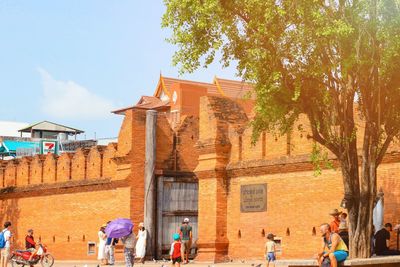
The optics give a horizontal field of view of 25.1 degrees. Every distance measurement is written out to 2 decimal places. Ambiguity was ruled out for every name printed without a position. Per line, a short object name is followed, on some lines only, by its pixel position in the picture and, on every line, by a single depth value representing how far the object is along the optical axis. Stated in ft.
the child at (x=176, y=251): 77.00
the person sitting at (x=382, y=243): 67.31
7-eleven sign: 196.82
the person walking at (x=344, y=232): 66.18
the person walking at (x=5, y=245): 84.99
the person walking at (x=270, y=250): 73.41
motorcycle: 94.99
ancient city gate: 101.04
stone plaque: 84.50
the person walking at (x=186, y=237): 90.94
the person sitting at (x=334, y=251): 53.31
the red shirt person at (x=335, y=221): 64.58
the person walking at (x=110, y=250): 94.99
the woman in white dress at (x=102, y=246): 97.76
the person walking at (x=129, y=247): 75.72
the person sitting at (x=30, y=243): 94.10
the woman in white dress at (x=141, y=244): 96.67
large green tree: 57.72
